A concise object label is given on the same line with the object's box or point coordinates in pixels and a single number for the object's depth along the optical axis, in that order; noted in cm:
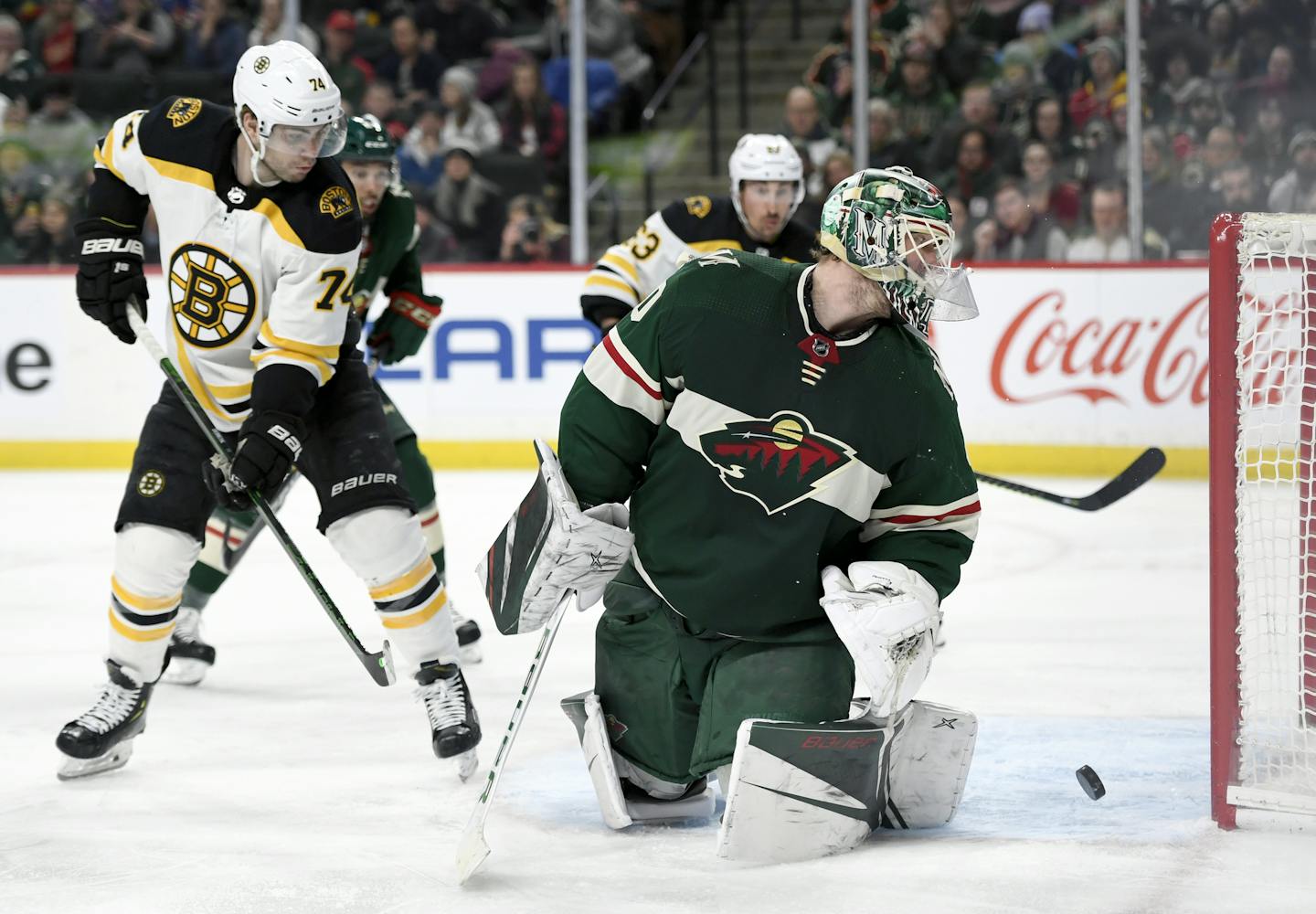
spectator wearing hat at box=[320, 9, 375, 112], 1602
